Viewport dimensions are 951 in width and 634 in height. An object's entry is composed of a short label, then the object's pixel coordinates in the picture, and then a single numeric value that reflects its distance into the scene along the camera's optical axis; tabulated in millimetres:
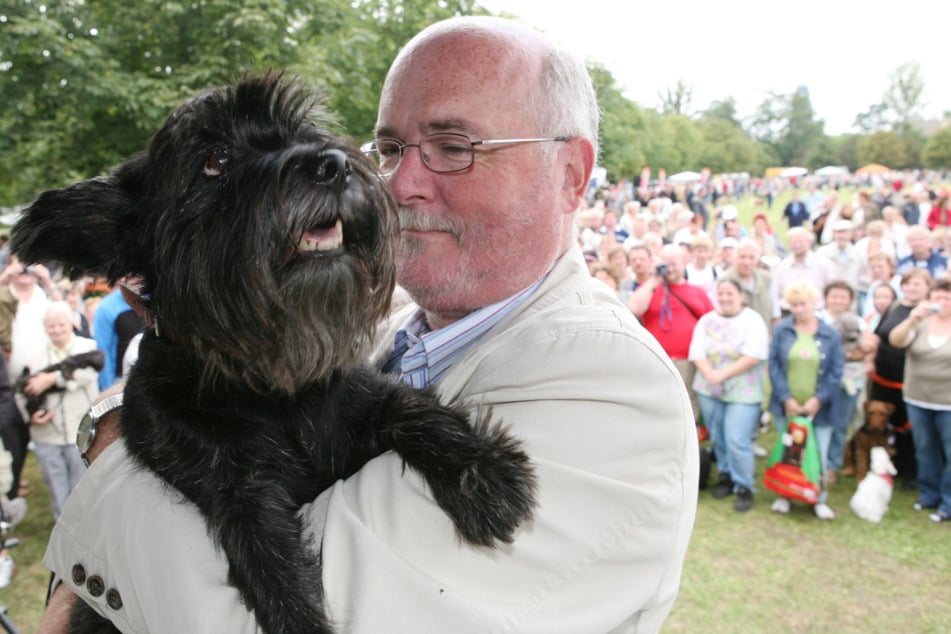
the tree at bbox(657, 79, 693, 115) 113938
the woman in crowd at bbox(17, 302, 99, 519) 6301
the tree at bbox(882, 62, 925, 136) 98062
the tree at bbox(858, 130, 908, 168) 77562
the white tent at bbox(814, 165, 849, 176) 57675
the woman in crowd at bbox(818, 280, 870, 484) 7672
